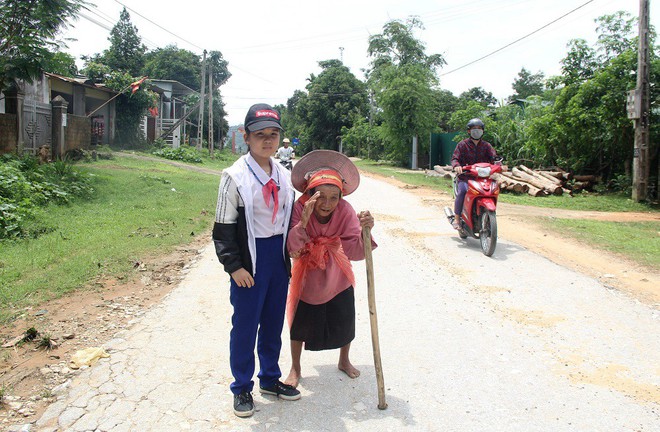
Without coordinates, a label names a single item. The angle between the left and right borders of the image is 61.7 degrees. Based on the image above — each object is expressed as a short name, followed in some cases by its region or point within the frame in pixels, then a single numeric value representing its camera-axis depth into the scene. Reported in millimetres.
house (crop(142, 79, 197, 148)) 39688
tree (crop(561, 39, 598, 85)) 17250
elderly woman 3637
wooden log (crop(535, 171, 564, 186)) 17078
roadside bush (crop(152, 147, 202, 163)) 31578
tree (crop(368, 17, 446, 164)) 31094
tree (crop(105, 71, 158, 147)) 30719
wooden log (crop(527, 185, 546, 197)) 16625
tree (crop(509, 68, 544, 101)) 68312
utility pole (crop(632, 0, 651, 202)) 14172
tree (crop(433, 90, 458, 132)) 34625
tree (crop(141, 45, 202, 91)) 53406
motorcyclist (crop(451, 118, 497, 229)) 9031
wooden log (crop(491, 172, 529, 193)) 17203
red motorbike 8195
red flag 30562
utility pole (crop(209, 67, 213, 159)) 36469
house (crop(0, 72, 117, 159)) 14922
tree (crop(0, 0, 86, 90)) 11984
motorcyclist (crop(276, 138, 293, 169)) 19092
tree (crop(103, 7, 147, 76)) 51406
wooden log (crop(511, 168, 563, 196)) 16664
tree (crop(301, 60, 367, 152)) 53188
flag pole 29031
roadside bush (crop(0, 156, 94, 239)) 8812
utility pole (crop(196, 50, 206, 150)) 33169
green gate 30041
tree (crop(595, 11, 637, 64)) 16578
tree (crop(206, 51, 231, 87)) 55191
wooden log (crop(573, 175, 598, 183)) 17469
